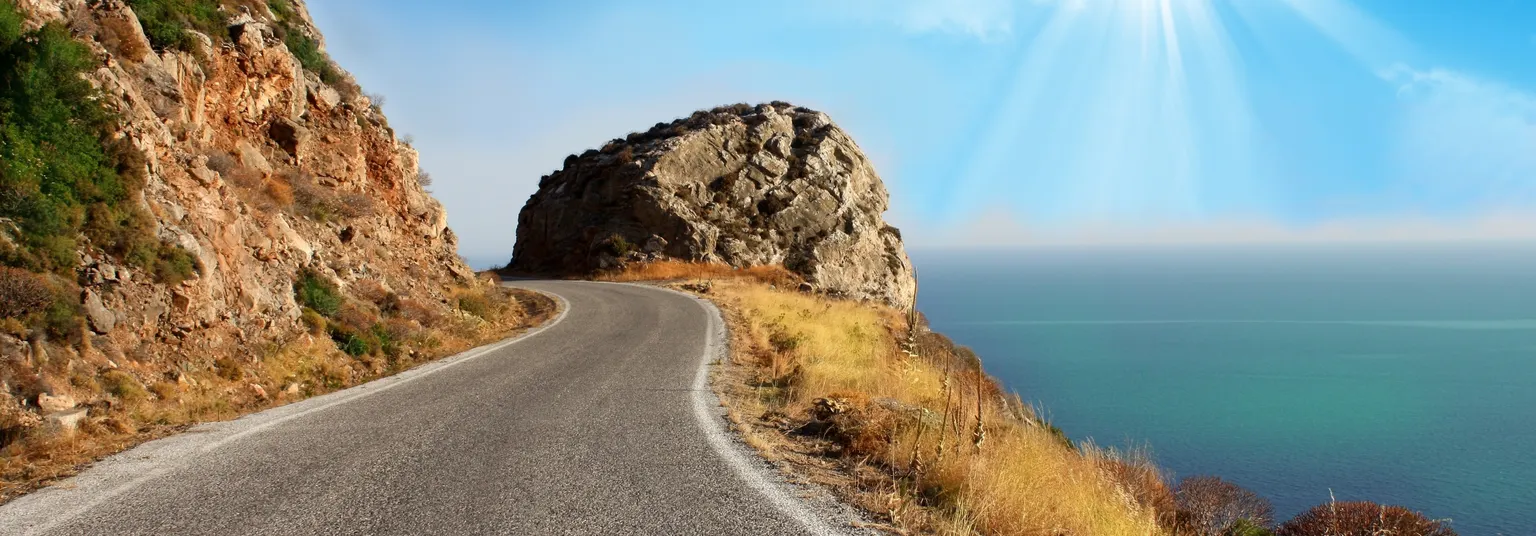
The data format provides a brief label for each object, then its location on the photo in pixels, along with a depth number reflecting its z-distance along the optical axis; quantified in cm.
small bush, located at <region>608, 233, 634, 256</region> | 3972
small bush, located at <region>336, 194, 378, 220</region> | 1498
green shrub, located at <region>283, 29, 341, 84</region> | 1759
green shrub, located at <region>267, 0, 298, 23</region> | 1808
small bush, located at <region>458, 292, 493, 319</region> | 1617
